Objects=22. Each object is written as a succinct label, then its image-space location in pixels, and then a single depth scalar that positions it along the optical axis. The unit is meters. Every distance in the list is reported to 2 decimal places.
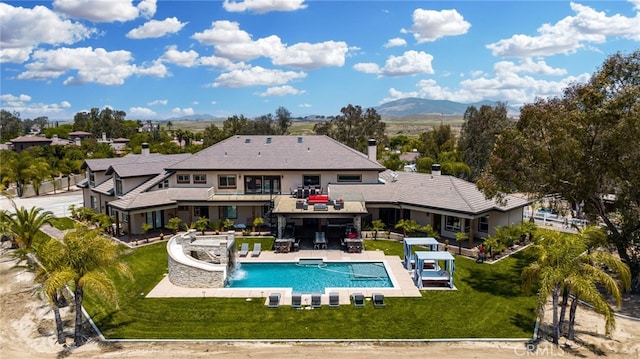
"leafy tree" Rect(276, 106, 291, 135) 99.69
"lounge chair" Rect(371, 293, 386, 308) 20.09
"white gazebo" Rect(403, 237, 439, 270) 25.67
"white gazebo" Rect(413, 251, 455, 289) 22.62
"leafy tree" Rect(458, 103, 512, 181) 52.69
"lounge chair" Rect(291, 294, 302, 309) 19.95
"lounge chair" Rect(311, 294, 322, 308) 19.97
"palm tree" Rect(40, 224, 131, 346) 15.66
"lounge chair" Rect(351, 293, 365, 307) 20.09
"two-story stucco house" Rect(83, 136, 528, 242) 31.03
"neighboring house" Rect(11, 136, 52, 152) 96.50
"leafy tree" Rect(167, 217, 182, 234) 31.62
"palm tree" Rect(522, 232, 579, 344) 15.73
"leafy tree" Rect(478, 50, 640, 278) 19.78
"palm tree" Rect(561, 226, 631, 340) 15.34
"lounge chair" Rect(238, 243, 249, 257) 27.73
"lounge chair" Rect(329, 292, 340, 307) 20.03
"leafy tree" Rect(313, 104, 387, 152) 73.88
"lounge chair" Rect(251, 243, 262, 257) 27.80
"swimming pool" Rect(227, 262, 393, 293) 23.11
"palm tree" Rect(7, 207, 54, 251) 26.94
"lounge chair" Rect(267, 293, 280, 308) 19.98
